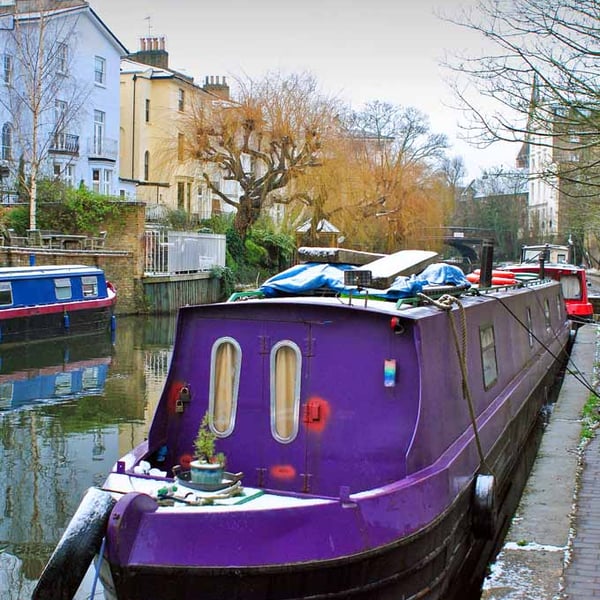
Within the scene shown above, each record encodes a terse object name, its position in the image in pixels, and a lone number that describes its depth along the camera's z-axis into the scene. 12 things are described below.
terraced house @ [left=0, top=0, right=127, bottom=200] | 31.62
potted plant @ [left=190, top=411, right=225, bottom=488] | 5.17
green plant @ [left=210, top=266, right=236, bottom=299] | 34.16
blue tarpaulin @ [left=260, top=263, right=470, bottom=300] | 6.74
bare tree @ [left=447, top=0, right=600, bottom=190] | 8.97
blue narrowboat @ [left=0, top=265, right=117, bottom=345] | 20.95
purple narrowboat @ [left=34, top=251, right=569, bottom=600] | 4.66
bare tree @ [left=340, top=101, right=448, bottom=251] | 42.12
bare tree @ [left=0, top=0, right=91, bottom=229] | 30.38
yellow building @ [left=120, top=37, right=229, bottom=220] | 45.00
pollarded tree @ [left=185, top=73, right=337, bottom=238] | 33.94
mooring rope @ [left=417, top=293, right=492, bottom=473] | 6.26
